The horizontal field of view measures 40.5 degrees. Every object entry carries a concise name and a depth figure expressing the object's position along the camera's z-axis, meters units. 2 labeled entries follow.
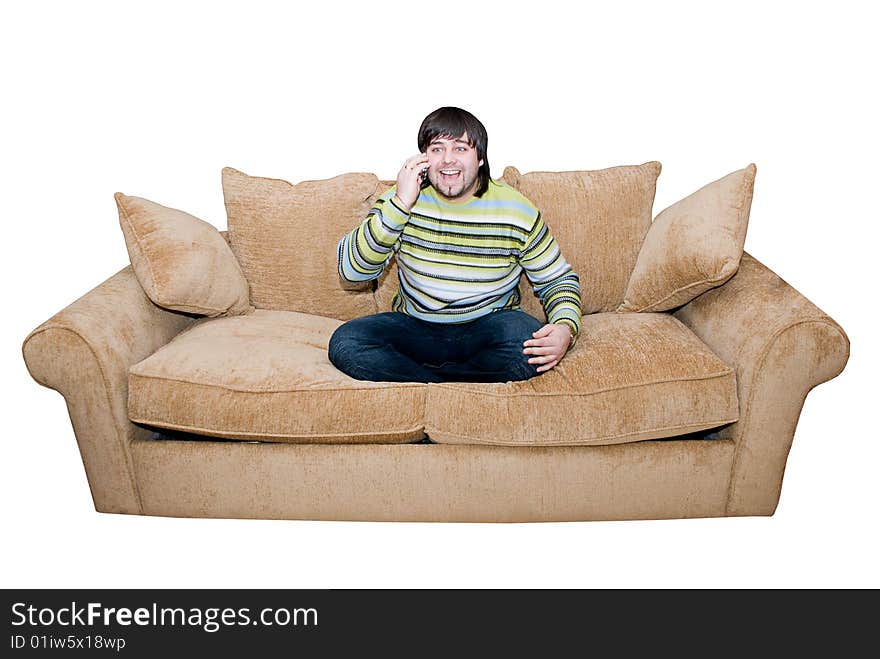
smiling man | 3.75
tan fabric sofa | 3.56
